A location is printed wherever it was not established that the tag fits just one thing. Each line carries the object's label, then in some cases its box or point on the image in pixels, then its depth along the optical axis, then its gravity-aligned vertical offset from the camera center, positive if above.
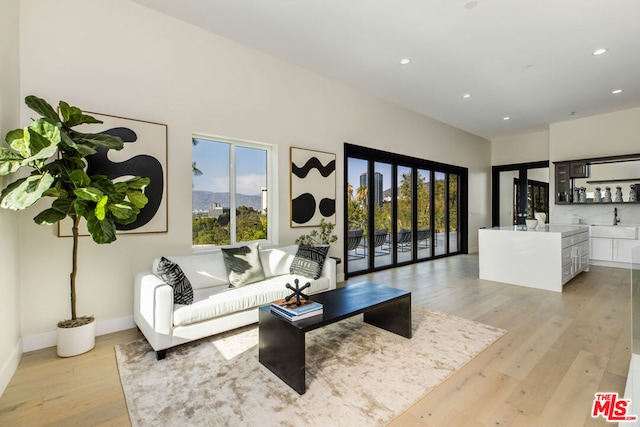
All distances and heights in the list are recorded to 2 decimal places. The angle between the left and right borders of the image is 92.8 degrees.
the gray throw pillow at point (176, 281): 2.73 -0.59
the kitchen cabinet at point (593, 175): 6.47 +0.88
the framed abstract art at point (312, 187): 4.66 +0.46
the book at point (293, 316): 2.25 -0.75
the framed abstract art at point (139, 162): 3.06 +0.58
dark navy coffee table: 2.15 -0.87
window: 3.91 +0.34
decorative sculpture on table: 2.41 -0.63
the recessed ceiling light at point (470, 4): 3.13 +2.19
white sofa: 2.57 -0.80
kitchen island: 4.62 -0.67
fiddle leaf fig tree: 2.14 +0.25
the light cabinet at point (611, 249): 6.17 -0.73
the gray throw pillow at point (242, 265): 3.41 -0.56
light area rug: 1.89 -1.22
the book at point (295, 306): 2.29 -0.71
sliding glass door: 5.75 +0.12
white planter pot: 2.60 -1.07
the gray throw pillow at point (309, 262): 3.79 -0.58
